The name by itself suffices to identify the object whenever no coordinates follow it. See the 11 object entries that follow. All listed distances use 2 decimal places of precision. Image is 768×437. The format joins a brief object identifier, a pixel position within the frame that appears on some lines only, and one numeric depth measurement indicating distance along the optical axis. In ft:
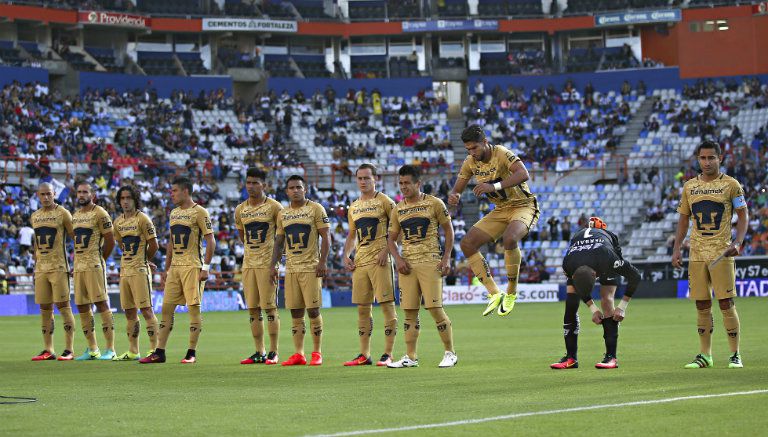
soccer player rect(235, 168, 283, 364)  57.72
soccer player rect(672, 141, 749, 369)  48.08
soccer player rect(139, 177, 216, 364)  58.03
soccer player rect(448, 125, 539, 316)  48.91
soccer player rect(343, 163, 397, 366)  54.29
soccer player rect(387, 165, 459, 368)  52.65
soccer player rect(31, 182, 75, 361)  62.85
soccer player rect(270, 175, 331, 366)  56.03
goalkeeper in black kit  48.21
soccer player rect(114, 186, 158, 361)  60.49
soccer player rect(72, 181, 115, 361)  62.03
